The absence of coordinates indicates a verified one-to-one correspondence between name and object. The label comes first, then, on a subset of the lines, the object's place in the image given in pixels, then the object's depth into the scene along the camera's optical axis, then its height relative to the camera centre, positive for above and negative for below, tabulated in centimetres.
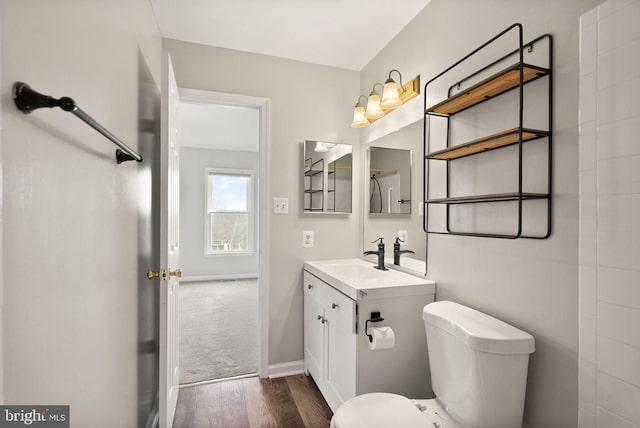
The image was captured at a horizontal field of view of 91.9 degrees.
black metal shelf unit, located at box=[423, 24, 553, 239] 110 +40
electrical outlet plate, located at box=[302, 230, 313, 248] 243 -19
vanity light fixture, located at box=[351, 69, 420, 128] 188 +73
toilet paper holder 152 -52
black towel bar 61 +23
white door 153 -20
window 563 +3
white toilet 109 -62
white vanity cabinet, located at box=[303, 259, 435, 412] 153 -65
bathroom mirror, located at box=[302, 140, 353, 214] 243 +29
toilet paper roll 143 -57
